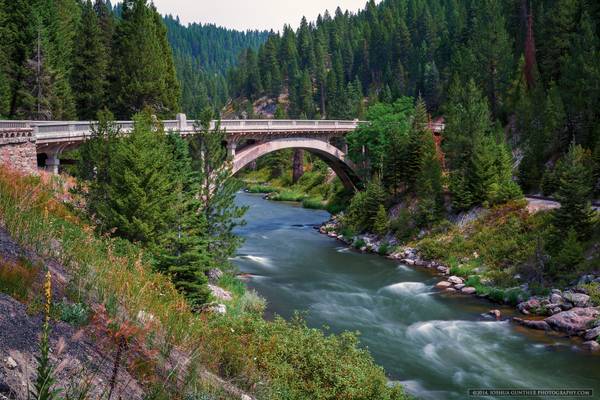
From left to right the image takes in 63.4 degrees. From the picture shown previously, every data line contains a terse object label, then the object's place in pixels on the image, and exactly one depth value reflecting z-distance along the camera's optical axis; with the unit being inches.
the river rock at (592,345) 763.4
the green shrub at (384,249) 1480.1
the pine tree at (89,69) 1814.7
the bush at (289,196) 2824.8
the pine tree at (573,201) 1030.4
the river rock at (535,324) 856.3
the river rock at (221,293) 873.0
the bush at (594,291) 885.2
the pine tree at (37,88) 1499.8
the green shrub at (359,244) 1583.4
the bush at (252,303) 852.9
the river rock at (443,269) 1253.1
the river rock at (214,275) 978.0
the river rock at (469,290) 1077.8
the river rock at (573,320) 826.8
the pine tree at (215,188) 978.7
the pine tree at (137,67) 1640.0
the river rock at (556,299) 922.1
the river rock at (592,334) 786.2
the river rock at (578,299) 893.0
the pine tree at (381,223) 1600.6
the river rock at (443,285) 1133.7
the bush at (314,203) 2513.5
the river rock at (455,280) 1147.9
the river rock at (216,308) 643.5
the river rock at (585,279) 951.0
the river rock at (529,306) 937.5
